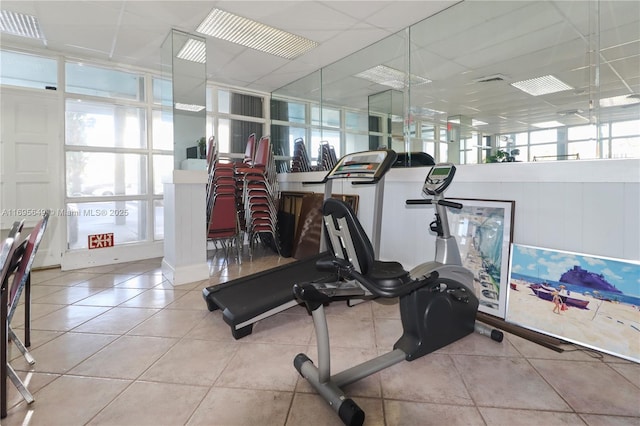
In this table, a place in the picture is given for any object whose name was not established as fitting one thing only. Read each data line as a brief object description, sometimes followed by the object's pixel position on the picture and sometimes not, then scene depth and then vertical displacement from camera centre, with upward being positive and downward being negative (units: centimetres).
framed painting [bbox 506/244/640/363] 218 -71
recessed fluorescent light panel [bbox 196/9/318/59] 385 +223
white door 427 +56
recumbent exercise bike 173 -55
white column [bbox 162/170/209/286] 389 -30
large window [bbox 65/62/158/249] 482 +75
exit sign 487 -57
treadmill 252 -77
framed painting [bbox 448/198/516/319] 280 -41
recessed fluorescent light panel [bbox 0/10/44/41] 365 +215
